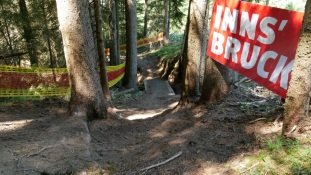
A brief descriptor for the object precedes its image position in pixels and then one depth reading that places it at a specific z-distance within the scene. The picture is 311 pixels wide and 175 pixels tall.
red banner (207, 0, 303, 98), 4.41
